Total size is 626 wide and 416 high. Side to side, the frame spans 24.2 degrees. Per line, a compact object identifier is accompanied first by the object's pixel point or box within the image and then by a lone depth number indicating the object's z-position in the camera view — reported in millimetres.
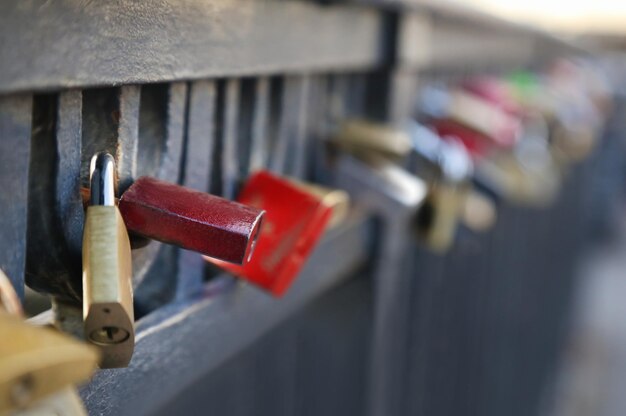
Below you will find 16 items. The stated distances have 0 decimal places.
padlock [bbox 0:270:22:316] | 354
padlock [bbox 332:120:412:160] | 713
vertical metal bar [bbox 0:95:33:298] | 394
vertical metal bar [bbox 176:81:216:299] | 514
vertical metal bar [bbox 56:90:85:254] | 423
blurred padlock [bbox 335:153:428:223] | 730
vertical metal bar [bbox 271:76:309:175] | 621
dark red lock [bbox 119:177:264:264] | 422
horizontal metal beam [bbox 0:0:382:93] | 376
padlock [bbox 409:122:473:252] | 861
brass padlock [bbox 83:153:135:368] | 372
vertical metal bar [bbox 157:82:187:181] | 493
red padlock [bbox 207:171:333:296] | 511
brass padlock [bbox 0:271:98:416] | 308
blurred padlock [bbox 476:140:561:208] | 2107
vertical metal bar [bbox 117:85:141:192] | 454
